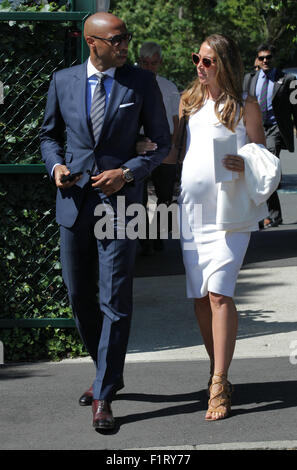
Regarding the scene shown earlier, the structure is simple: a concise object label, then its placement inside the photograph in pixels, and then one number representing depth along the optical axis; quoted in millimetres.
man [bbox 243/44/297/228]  11344
